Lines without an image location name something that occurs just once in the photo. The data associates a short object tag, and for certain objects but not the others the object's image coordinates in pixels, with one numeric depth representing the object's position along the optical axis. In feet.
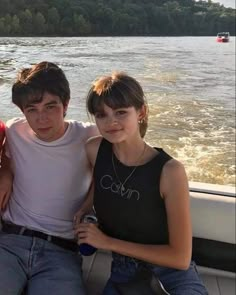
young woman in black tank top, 3.90
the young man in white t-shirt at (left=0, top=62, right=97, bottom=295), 4.34
